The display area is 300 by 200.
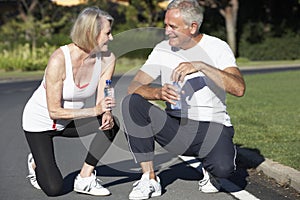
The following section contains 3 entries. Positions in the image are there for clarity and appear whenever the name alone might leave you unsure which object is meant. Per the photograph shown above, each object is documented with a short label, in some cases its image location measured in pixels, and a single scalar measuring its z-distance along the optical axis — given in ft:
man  19.20
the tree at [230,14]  137.80
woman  19.27
